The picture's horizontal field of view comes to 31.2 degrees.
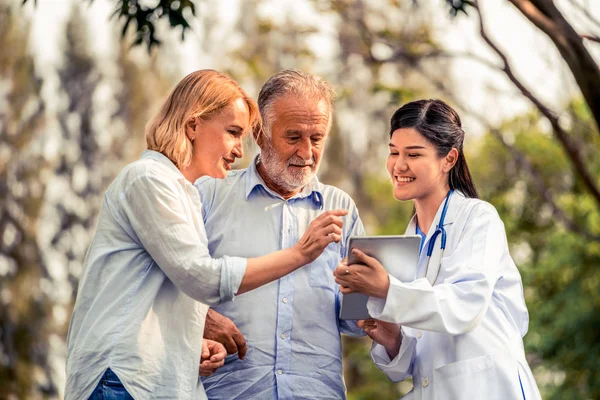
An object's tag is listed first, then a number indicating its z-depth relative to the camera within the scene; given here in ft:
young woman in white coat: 12.39
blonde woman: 11.71
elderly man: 14.25
